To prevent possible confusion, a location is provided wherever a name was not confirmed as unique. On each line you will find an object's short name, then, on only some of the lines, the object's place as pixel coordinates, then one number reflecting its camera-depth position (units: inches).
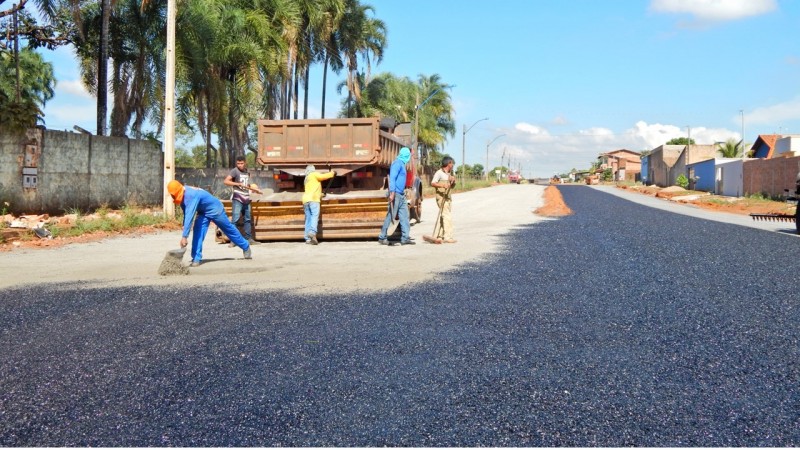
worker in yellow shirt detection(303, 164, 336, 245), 467.5
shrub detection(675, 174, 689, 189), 1993.1
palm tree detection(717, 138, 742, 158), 2282.2
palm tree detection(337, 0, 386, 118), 1473.9
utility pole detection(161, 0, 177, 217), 634.8
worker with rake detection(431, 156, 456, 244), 460.8
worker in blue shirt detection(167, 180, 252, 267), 338.6
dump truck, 494.6
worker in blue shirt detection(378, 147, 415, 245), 448.5
